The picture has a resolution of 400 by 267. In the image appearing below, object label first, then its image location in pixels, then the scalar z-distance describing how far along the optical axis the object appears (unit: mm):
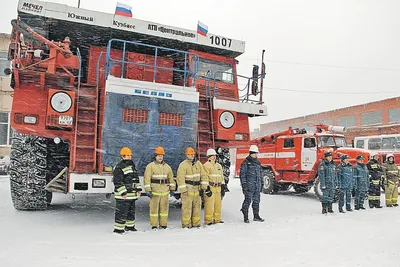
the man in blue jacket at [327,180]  8883
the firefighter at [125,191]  6133
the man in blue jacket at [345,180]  9438
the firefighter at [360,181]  9914
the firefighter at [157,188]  6582
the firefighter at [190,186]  6789
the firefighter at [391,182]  10453
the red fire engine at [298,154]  12352
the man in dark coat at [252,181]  7681
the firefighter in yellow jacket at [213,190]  7082
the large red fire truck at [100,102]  6477
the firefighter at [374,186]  10250
